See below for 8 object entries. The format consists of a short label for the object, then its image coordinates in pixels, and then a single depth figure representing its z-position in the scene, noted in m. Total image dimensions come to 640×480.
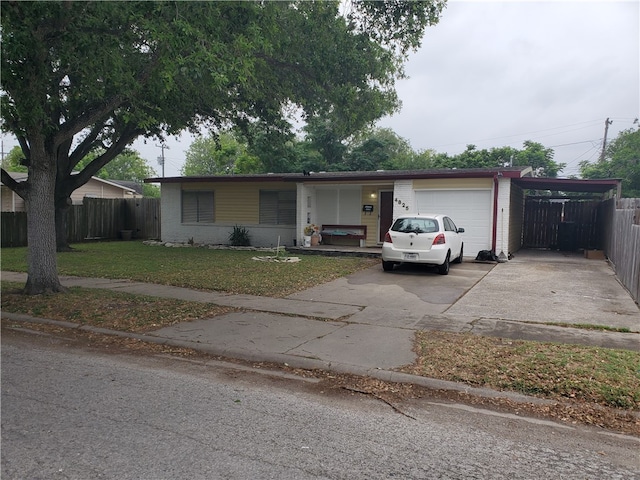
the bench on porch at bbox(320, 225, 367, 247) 18.50
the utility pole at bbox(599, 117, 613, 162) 45.19
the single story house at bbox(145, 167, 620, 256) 15.70
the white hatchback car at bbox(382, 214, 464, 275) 12.30
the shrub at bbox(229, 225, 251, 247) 20.11
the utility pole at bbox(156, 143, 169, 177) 70.68
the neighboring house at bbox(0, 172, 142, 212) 24.56
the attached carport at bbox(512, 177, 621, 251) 19.42
